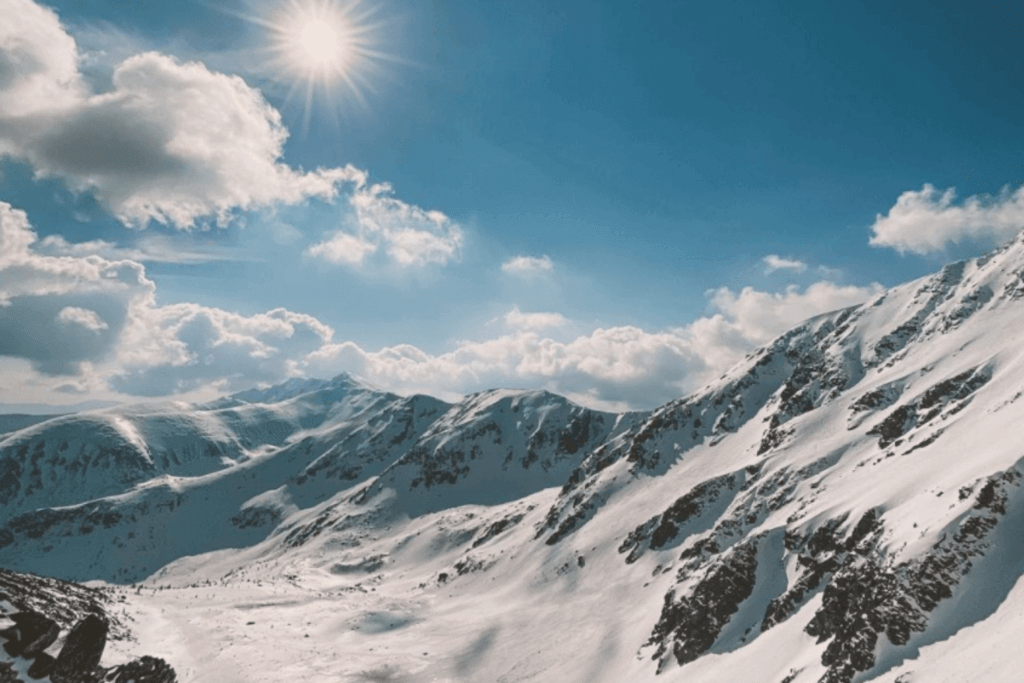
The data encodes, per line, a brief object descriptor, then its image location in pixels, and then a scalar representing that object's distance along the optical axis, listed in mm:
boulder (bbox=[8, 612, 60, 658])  38219
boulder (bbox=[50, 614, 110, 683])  39250
